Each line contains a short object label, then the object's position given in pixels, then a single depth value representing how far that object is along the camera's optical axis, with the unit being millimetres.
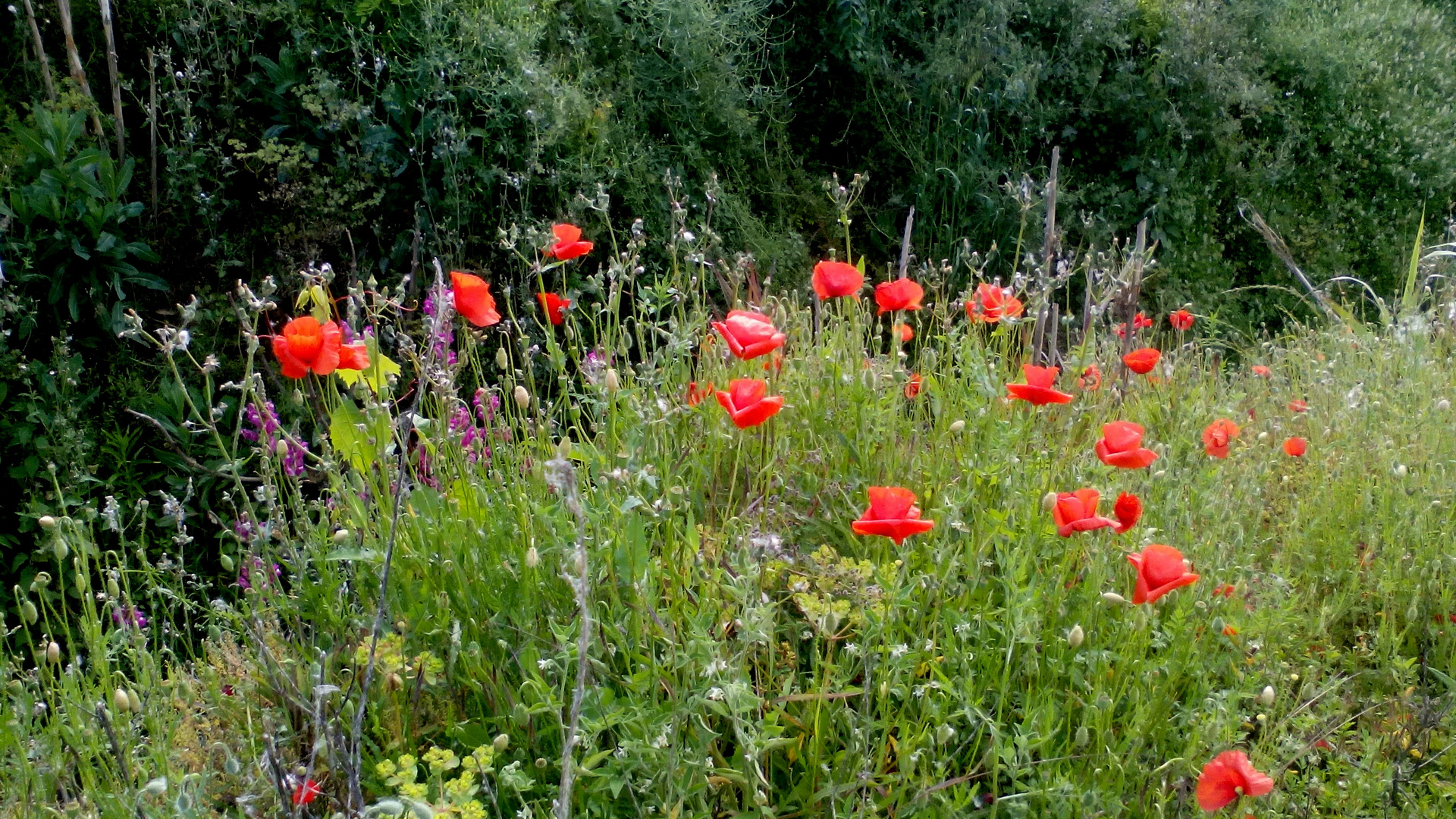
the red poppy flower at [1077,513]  1370
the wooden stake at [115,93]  3595
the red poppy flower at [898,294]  1847
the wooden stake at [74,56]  3533
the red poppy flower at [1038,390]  1541
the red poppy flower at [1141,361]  2098
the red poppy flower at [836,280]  1795
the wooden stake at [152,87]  3666
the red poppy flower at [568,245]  1705
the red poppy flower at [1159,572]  1328
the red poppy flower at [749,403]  1354
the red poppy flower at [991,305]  2016
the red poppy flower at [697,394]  1914
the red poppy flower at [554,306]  1722
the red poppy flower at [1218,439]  1945
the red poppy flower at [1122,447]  1515
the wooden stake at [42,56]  3520
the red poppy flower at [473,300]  1587
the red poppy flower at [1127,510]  1483
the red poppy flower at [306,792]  1222
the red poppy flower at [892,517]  1259
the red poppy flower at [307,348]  1387
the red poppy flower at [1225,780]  1271
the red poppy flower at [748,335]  1461
